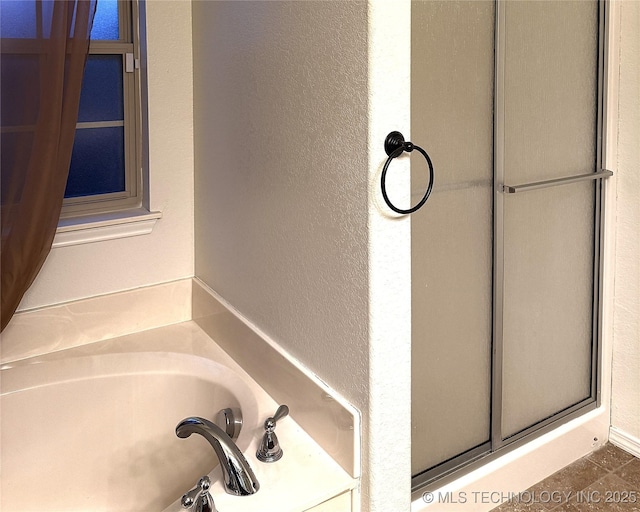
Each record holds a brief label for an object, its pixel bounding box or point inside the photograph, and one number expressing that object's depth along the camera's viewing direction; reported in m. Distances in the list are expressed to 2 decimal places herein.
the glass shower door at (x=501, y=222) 1.92
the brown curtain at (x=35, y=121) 1.90
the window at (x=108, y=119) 2.19
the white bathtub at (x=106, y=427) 1.99
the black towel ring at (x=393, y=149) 1.45
